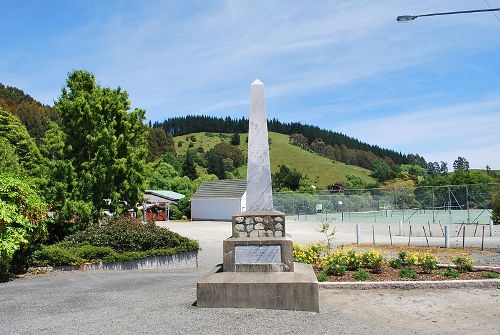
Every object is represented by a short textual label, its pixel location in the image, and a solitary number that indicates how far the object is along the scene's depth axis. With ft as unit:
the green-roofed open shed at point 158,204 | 165.17
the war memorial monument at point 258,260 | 27.43
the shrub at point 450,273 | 36.71
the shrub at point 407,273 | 36.19
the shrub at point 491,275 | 36.15
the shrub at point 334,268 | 37.32
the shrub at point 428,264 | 38.17
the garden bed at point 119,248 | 46.55
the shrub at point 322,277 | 35.32
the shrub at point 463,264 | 39.01
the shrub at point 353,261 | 40.37
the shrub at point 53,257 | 45.39
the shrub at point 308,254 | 42.39
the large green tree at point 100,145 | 57.77
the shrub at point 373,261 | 38.58
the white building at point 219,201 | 160.35
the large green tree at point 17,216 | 37.14
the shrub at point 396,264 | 40.65
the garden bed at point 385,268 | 36.19
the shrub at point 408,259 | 40.04
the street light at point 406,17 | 31.69
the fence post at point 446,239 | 66.84
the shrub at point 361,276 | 35.70
